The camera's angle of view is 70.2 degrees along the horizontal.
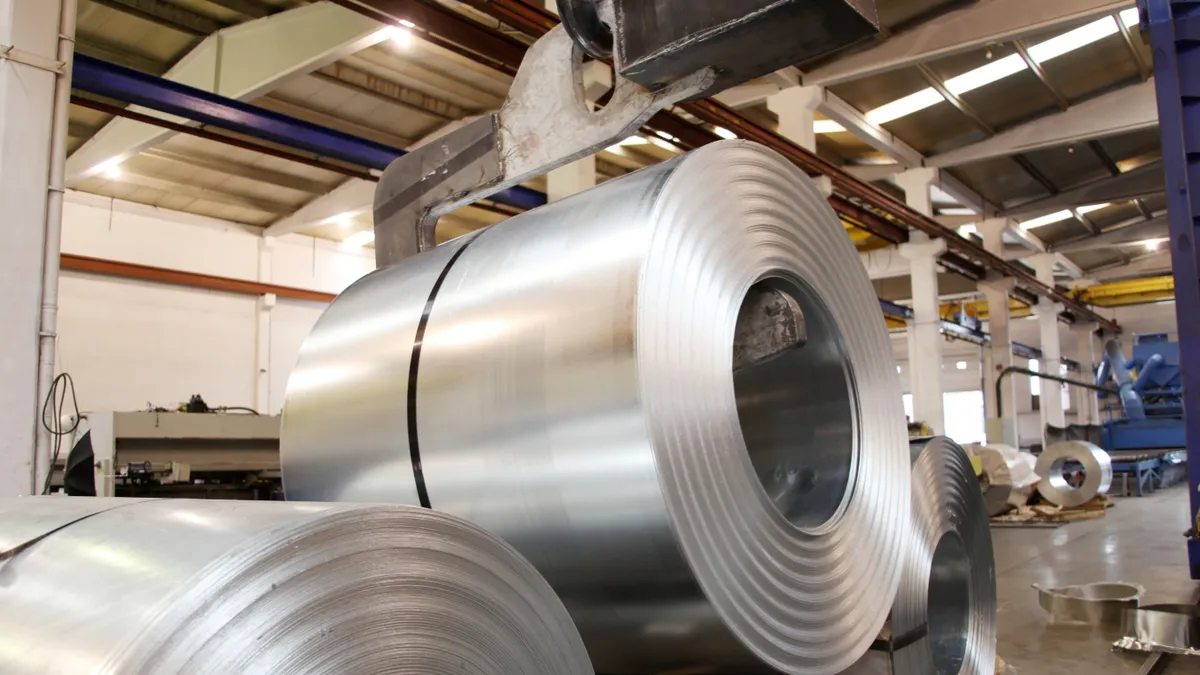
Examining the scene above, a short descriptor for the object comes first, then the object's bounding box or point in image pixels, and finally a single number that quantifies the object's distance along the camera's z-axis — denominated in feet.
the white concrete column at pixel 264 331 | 34.30
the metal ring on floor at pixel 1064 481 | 26.30
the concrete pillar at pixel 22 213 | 10.18
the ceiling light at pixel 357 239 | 38.19
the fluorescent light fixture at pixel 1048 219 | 40.34
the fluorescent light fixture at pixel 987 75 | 24.31
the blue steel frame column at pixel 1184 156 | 11.82
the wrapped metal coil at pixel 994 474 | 24.70
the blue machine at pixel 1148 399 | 39.65
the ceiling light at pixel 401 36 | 15.55
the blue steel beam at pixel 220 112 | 12.92
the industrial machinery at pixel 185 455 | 15.65
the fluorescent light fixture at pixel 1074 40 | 22.91
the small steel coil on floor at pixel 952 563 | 5.38
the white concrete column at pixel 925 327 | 30.83
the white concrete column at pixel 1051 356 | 45.38
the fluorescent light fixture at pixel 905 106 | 25.88
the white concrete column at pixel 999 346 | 37.06
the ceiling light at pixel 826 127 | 28.14
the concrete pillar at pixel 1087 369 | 55.06
